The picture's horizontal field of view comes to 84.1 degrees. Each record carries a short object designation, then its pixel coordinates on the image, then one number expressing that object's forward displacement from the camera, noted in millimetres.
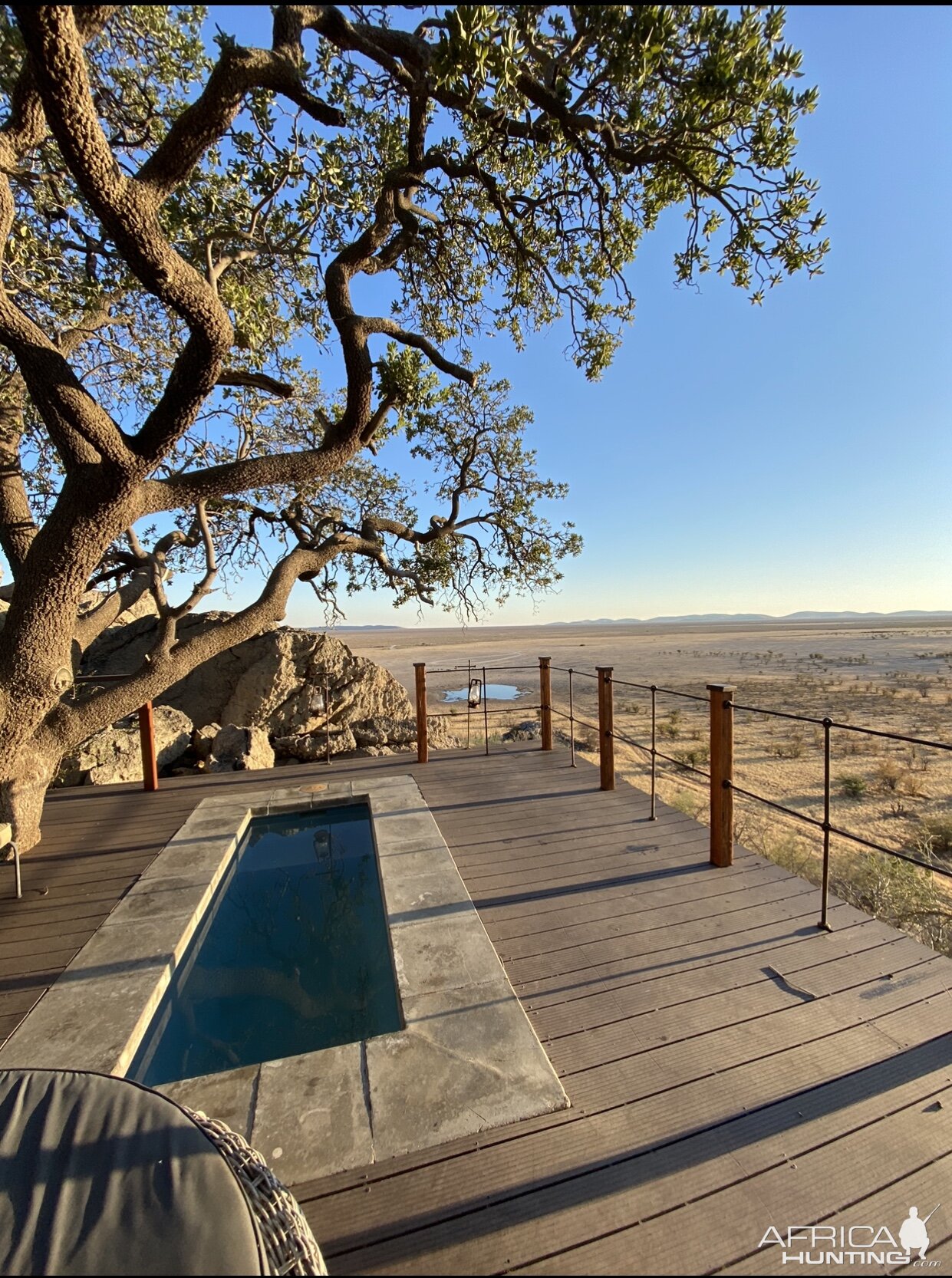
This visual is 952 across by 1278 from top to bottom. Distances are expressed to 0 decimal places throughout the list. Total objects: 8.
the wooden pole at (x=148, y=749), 5656
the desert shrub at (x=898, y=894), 4035
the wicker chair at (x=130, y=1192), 1113
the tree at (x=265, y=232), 2873
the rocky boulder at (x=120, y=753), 6316
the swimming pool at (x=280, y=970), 2625
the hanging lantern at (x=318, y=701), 8656
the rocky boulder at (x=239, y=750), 6945
